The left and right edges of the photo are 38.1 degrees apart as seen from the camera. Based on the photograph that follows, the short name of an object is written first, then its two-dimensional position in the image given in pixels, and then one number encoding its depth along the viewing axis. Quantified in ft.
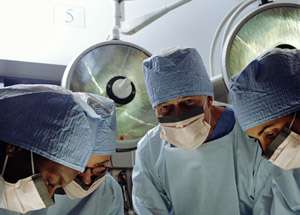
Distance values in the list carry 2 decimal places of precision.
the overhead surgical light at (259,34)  5.27
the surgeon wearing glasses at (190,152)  4.40
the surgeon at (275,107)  3.76
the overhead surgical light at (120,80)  5.42
